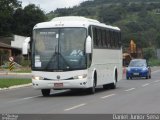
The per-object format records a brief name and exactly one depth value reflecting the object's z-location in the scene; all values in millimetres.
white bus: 24656
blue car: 45906
